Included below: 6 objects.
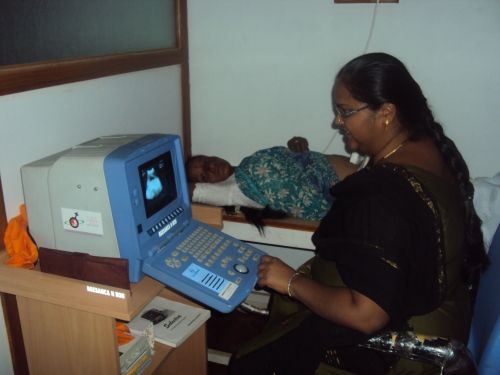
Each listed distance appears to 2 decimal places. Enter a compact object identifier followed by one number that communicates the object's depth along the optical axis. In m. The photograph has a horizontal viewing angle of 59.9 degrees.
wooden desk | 0.93
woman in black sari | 0.96
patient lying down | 1.86
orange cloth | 1.07
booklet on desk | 1.30
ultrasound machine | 0.99
